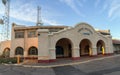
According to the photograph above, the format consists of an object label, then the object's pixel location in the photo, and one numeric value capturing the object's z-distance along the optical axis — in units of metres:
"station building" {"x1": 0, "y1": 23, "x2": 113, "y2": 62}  14.03
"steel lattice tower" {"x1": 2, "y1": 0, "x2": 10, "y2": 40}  21.76
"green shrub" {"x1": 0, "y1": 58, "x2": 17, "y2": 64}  12.90
